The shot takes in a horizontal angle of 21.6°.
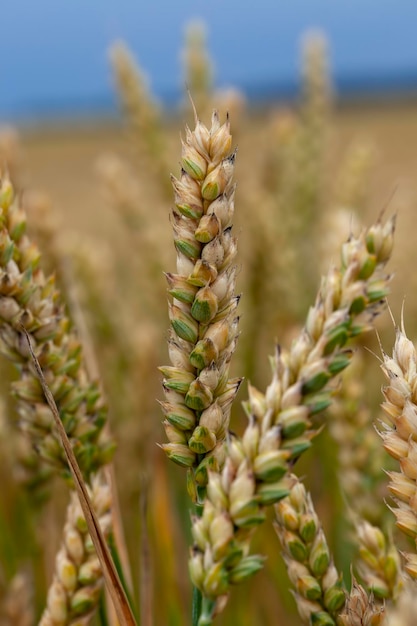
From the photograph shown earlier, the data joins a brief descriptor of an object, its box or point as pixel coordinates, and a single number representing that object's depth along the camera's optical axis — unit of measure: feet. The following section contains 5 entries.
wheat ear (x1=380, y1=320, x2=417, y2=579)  0.73
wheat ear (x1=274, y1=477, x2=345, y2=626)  0.82
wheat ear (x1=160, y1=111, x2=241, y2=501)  0.74
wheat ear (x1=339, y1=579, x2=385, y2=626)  0.76
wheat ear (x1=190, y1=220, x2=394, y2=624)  0.70
